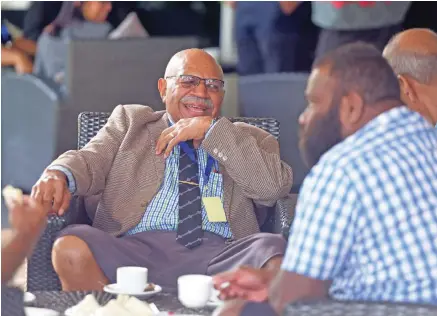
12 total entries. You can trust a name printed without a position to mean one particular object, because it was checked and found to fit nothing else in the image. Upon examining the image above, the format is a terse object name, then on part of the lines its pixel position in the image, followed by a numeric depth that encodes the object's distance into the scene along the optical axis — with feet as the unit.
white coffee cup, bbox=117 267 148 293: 16.05
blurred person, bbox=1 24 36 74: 41.52
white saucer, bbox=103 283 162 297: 15.94
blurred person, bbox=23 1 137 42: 43.29
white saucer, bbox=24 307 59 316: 14.73
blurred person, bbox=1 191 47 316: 11.10
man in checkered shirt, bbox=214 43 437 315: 11.36
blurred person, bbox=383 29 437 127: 19.01
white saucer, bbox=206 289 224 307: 15.73
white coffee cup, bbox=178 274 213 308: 15.39
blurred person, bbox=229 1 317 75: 40.97
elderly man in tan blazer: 19.83
